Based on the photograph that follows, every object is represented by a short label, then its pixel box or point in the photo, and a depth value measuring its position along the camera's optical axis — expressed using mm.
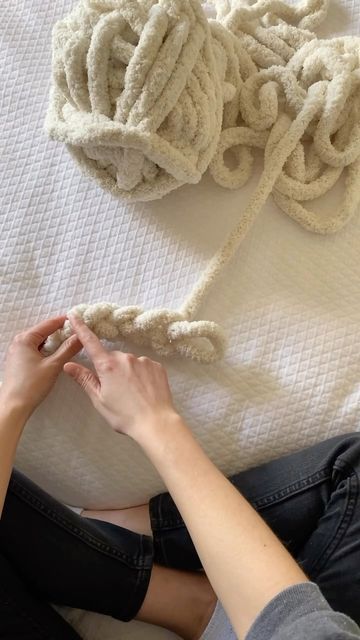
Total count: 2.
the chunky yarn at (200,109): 702
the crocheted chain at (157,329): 758
